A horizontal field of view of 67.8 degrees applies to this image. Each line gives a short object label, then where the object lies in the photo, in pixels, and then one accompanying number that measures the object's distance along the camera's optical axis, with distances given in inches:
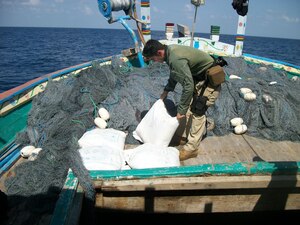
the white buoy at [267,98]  170.8
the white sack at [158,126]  128.2
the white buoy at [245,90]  180.2
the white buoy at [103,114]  155.2
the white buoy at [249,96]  173.2
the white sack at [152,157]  106.7
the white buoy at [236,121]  161.0
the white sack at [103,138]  118.3
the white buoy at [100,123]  149.9
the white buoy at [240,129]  157.5
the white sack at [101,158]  98.3
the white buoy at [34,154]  124.7
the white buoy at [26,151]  129.8
